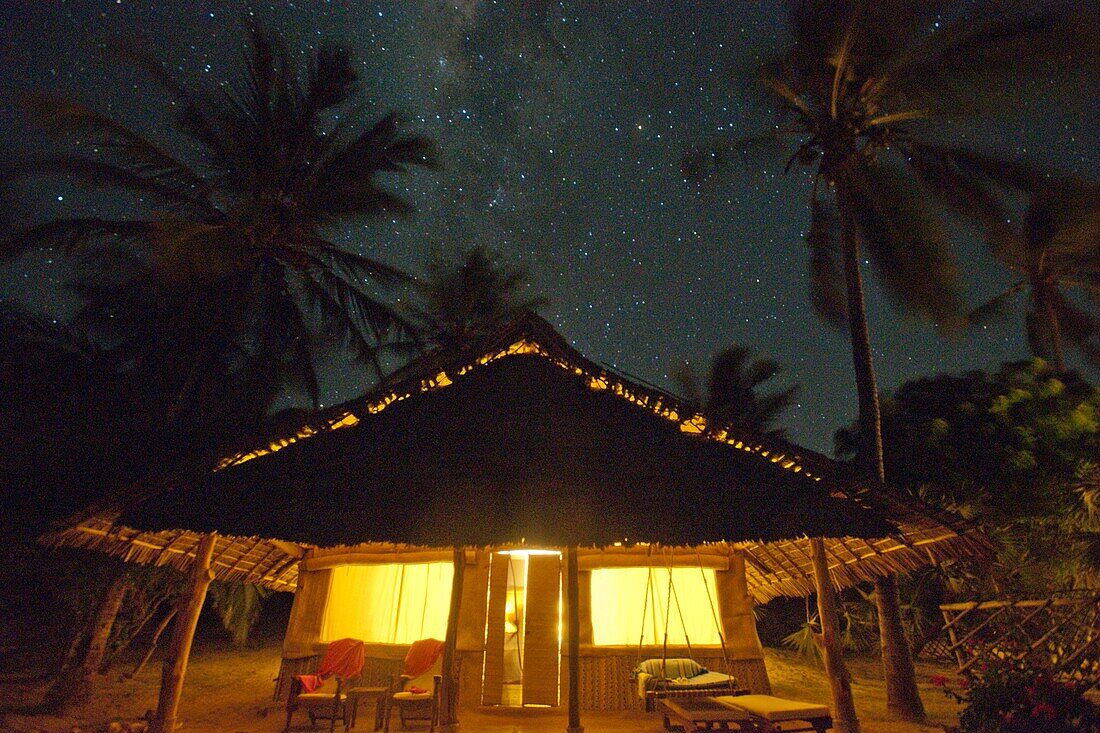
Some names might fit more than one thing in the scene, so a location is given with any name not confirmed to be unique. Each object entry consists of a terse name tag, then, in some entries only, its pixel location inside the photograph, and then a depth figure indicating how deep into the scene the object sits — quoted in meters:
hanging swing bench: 8.13
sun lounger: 6.09
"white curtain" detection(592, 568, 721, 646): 9.45
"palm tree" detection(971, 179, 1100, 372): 12.79
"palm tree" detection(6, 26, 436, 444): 9.95
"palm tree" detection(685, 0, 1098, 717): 9.03
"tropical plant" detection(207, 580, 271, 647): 13.49
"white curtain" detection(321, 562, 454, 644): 9.38
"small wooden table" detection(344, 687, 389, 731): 7.13
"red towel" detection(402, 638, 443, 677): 7.96
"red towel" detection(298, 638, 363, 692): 7.77
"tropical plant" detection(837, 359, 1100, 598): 10.05
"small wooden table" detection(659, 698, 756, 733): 6.26
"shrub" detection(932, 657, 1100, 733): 5.90
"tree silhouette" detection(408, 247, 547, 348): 16.77
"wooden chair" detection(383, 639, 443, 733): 7.07
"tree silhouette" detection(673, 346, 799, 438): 19.55
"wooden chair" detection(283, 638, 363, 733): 7.08
